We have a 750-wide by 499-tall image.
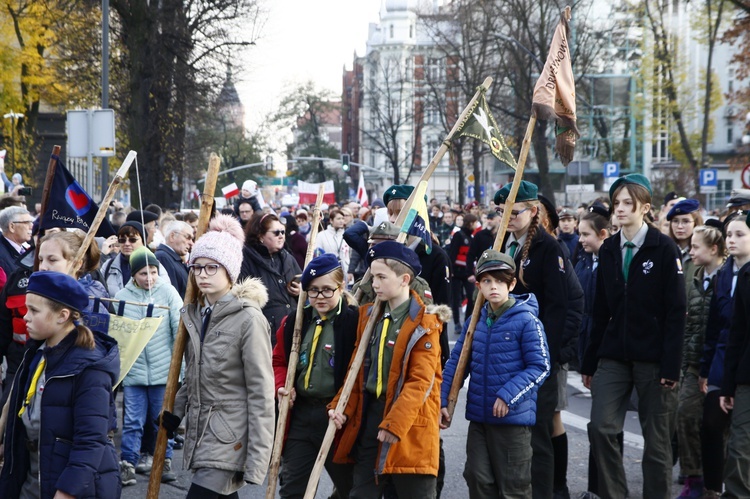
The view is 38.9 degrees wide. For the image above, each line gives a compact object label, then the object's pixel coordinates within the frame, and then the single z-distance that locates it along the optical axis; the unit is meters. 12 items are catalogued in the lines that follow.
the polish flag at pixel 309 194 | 32.24
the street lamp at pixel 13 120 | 33.34
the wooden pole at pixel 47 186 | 6.65
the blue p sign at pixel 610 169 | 33.66
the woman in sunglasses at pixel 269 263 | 8.23
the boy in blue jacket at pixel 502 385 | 6.16
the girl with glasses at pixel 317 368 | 6.02
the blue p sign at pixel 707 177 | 27.45
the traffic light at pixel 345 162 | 56.25
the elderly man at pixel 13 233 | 8.77
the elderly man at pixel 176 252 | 9.57
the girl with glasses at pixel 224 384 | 5.28
